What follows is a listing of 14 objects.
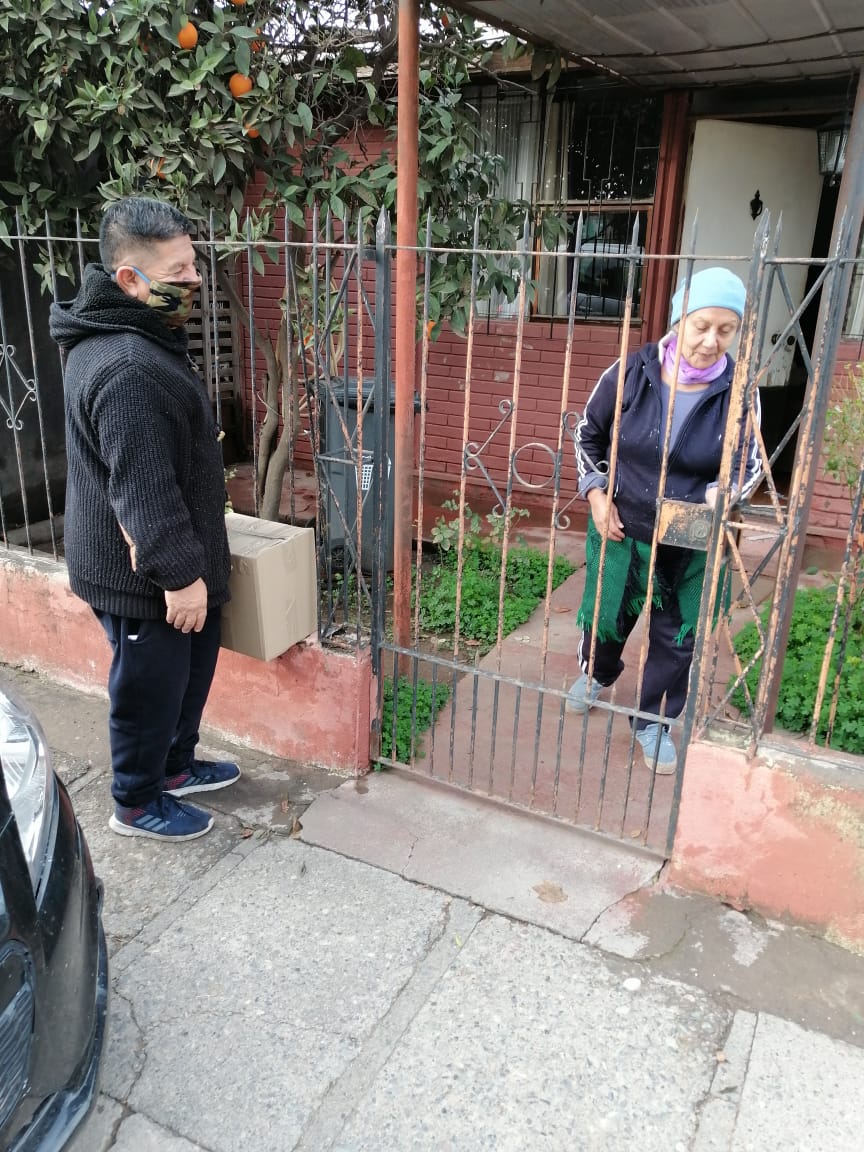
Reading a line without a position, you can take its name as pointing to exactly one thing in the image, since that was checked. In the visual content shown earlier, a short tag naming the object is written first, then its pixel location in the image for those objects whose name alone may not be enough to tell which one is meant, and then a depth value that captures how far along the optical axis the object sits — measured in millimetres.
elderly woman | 2652
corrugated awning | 3557
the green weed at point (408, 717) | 3322
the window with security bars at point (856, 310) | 5273
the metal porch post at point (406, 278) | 3191
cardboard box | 2891
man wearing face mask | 2373
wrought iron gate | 2201
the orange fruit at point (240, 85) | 3572
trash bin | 4102
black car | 1553
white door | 5395
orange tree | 3525
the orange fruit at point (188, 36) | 3418
